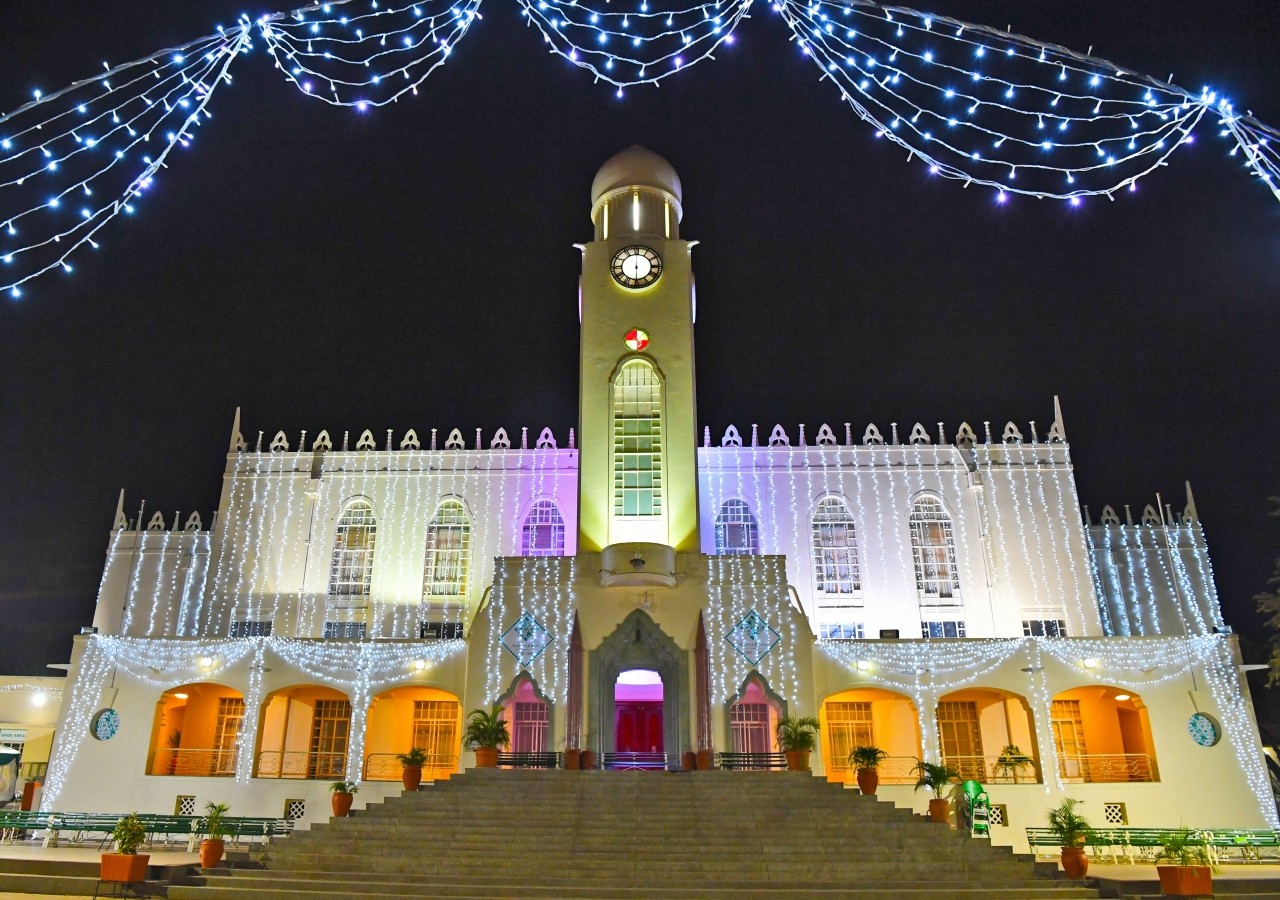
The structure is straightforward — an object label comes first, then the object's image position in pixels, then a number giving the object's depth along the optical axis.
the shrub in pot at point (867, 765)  18.38
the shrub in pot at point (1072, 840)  14.91
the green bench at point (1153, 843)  19.73
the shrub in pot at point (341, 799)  18.59
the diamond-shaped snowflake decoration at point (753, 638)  22.47
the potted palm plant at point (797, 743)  19.22
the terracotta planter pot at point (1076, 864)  14.89
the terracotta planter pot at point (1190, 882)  13.69
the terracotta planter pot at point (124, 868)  13.84
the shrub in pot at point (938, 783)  17.03
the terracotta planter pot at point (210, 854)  15.14
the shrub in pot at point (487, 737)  19.52
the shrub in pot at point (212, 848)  15.15
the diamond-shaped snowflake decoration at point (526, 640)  22.52
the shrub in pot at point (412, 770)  18.61
